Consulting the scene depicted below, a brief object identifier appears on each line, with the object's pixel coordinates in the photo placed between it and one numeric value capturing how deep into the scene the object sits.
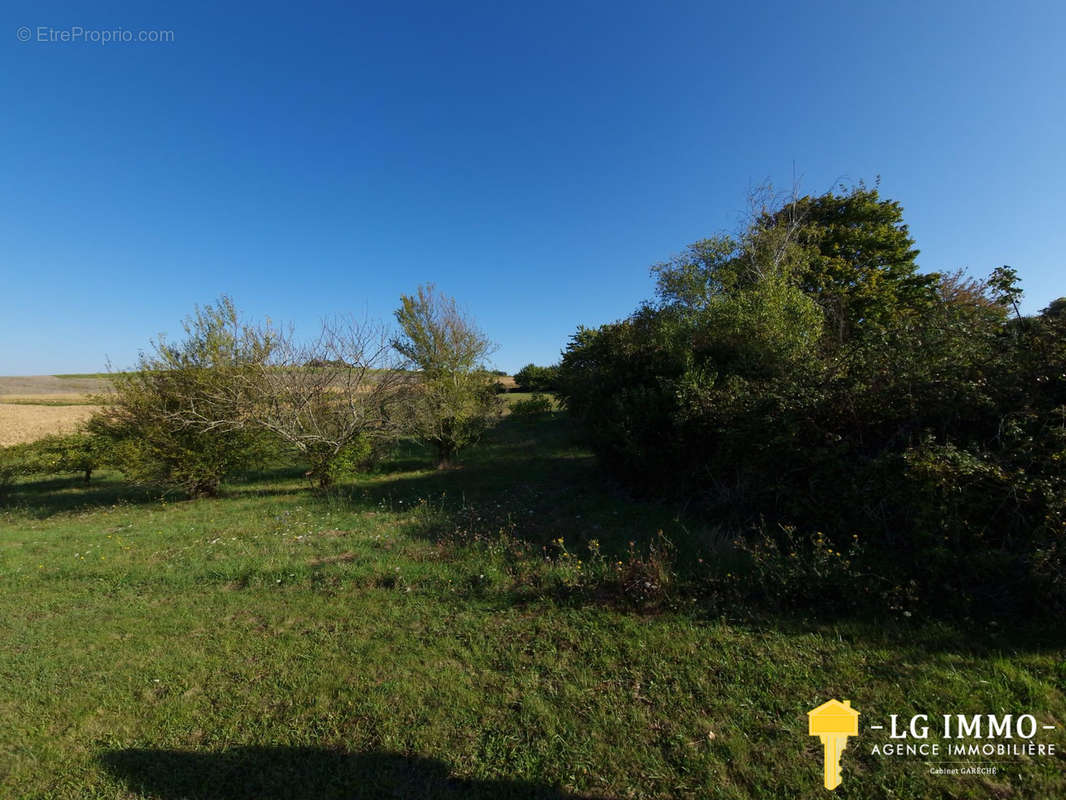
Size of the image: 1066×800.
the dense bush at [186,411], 10.64
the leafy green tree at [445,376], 14.27
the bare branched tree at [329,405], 10.72
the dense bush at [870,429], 3.77
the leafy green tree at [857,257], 14.54
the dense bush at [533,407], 23.72
